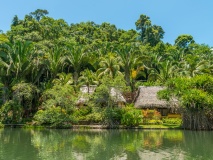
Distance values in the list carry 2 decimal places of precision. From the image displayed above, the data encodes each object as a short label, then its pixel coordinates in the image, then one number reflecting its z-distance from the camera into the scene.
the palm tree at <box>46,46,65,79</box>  37.19
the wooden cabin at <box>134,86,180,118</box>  32.72
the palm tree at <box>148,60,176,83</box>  38.47
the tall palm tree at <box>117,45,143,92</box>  37.62
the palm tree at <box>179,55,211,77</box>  36.31
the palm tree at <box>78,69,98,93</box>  36.28
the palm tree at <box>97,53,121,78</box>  36.25
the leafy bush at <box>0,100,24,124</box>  31.59
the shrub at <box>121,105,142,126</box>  27.94
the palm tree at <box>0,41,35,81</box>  33.75
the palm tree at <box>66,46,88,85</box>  38.38
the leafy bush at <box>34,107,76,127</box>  28.48
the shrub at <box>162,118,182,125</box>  31.09
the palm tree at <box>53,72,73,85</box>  35.18
